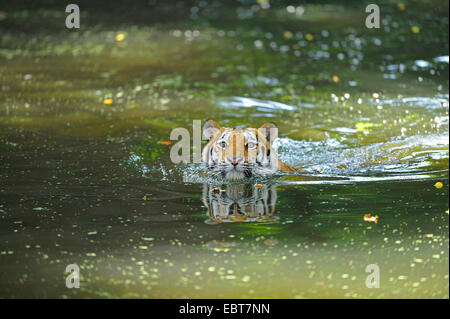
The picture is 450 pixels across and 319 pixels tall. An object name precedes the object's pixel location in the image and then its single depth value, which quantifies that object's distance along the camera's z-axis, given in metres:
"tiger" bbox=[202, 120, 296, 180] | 10.70
